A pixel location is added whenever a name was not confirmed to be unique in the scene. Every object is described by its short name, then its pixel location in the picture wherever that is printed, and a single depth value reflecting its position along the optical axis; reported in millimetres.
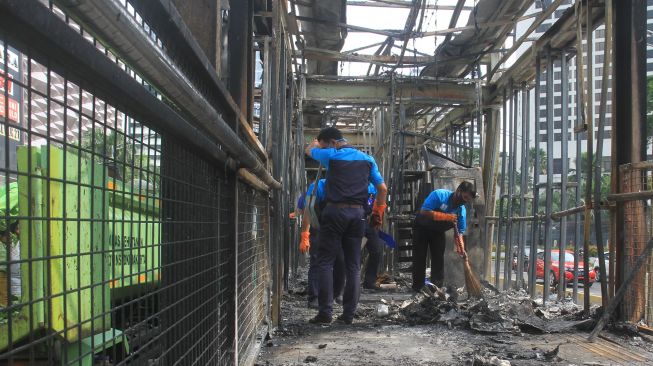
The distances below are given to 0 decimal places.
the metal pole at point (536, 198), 7086
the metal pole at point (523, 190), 7688
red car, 11652
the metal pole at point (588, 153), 5394
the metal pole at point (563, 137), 6668
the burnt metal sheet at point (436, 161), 9139
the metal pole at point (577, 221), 6433
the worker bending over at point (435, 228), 7352
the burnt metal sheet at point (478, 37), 7367
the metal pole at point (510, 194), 8008
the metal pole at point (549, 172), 6672
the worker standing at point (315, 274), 6367
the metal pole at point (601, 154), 5188
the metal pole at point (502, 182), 8273
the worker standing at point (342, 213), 5352
